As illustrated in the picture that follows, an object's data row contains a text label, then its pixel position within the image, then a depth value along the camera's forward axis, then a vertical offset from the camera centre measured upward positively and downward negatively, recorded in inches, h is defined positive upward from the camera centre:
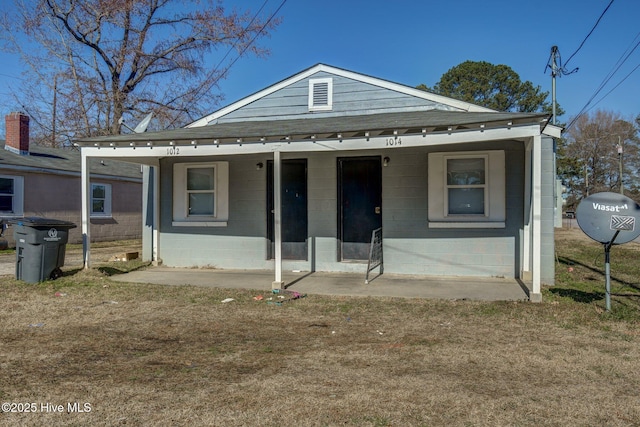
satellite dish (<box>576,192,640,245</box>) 225.5 -0.8
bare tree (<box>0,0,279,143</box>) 849.5 +306.4
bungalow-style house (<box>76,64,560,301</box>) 284.2 +24.6
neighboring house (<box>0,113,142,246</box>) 554.6 +36.9
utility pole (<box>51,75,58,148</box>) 879.7 +198.1
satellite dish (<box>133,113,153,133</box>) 428.8 +83.0
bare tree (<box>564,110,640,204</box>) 2014.0 +288.7
